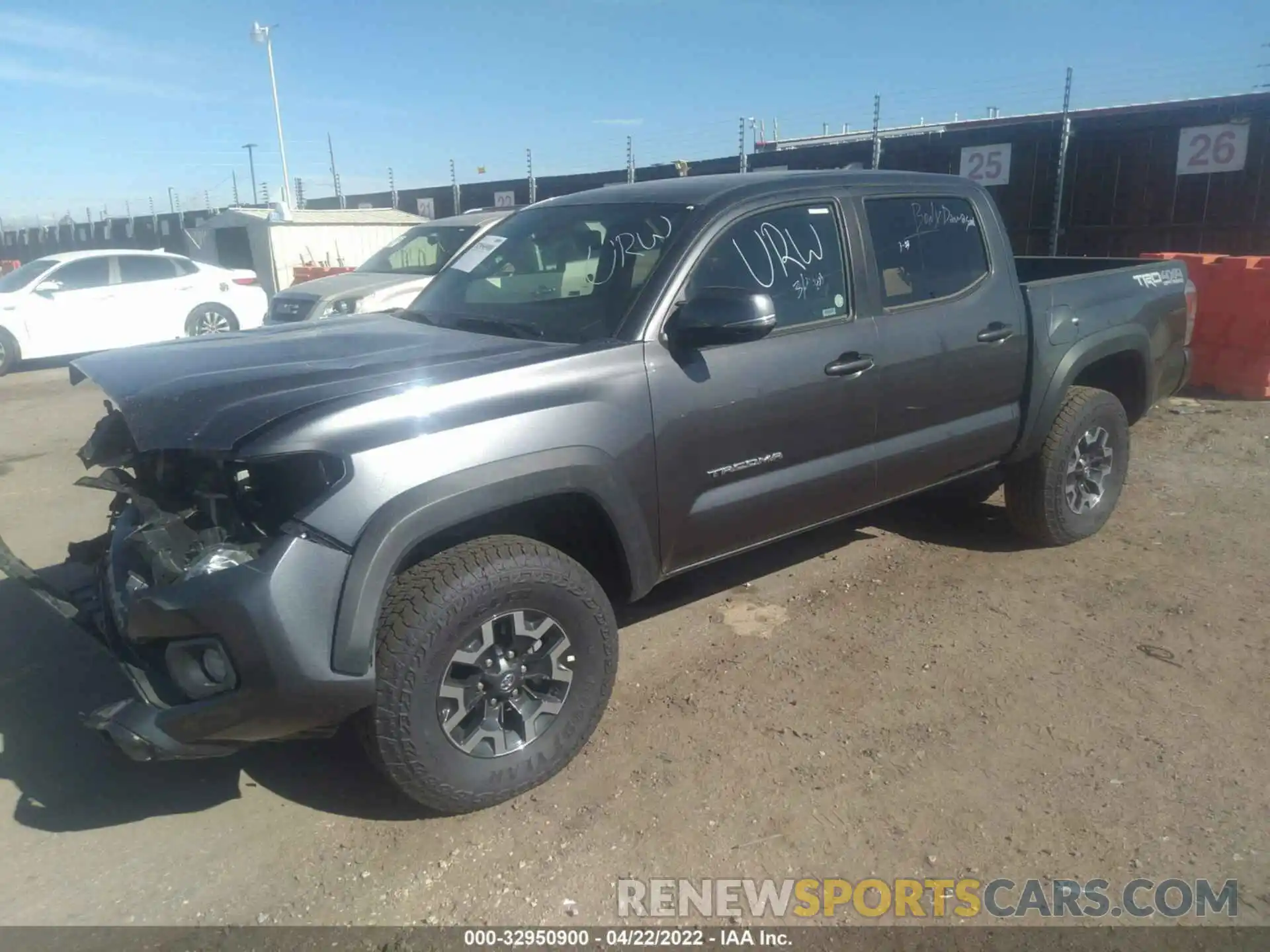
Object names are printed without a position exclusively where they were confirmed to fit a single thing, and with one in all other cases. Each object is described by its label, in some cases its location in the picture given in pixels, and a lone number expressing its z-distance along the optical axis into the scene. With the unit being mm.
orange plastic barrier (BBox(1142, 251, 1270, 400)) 7980
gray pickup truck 2537
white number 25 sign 12891
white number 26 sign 10945
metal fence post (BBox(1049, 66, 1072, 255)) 11969
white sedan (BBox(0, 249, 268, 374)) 12648
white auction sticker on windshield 4234
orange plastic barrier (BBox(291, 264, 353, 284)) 15781
